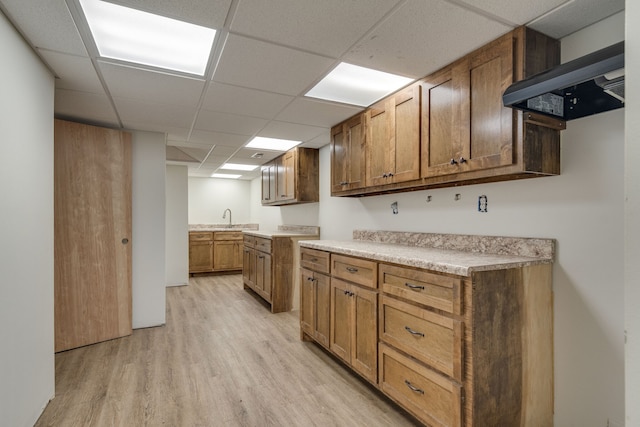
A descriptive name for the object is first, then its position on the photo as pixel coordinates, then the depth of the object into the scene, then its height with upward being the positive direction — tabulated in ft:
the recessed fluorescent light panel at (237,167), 19.07 +2.79
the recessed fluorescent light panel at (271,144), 13.07 +2.94
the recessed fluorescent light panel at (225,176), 22.88 +2.70
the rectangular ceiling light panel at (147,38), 5.24 +3.19
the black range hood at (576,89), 3.73 +1.68
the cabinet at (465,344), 4.98 -2.25
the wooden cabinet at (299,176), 14.15 +1.64
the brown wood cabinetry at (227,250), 21.90 -2.61
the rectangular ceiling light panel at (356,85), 7.30 +3.13
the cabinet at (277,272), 13.64 -2.59
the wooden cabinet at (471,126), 5.36 +1.68
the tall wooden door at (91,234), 9.72 -0.70
